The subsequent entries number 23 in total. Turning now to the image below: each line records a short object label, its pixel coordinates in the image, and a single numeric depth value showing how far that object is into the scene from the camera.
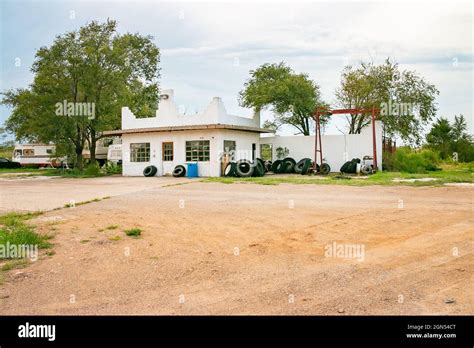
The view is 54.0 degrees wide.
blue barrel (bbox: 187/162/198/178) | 28.19
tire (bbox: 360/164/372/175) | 26.86
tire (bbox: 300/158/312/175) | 28.48
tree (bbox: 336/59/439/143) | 35.56
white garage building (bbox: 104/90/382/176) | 28.14
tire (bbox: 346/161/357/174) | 27.73
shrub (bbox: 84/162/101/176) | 32.22
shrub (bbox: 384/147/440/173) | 28.19
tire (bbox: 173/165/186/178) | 28.59
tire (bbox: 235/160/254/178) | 26.55
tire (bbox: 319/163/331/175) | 28.07
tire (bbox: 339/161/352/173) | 27.89
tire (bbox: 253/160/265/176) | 26.97
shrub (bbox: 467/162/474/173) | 28.24
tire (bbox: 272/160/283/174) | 31.10
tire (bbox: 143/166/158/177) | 30.08
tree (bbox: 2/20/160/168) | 32.09
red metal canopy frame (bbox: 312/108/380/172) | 27.33
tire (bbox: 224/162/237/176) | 26.97
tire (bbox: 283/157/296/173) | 30.69
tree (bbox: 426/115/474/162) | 39.59
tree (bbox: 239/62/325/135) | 35.09
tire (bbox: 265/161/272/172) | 32.19
